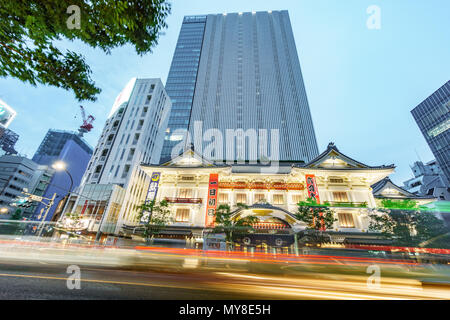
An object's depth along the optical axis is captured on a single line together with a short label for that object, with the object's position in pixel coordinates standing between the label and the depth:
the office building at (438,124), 48.69
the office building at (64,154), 70.52
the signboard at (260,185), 22.58
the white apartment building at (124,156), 24.91
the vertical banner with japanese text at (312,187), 20.24
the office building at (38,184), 57.75
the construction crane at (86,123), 88.88
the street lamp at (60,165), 12.58
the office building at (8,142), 66.38
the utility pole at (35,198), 14.20
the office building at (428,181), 41.81
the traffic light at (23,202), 15.97
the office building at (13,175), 51.41
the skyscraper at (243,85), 53.56
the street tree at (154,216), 18.89
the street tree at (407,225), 15.24
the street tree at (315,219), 17.58
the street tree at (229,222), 18.00
